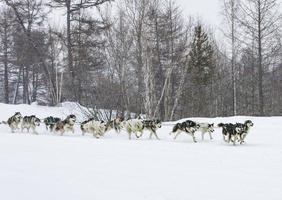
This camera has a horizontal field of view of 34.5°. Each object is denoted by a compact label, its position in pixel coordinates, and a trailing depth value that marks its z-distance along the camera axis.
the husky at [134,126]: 15.74
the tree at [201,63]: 41.16
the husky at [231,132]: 13.64
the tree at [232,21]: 36.19
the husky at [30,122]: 17.61
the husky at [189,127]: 14.73
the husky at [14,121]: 17.89
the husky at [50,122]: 17.66
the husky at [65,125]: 17.03
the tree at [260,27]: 32.75
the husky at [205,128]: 15.07
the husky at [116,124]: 17.07
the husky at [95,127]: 16.22
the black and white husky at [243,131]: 13.74
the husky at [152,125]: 15.63
